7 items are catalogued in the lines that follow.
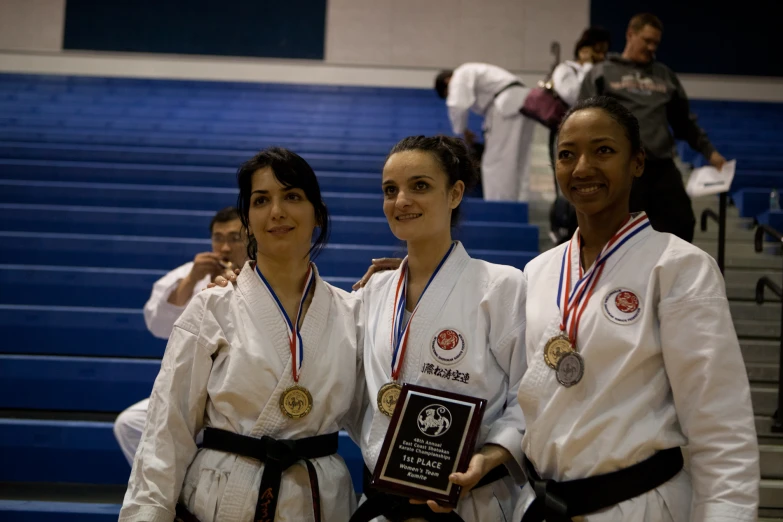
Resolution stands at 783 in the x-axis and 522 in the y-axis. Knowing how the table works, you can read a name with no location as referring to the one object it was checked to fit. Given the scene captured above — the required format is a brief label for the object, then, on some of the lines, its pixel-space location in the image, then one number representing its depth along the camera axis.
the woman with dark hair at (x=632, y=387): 1.58
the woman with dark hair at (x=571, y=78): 4.57
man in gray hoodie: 3.49
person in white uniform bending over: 5.97
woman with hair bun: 1.83
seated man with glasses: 3.07
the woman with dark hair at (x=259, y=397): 1.85
